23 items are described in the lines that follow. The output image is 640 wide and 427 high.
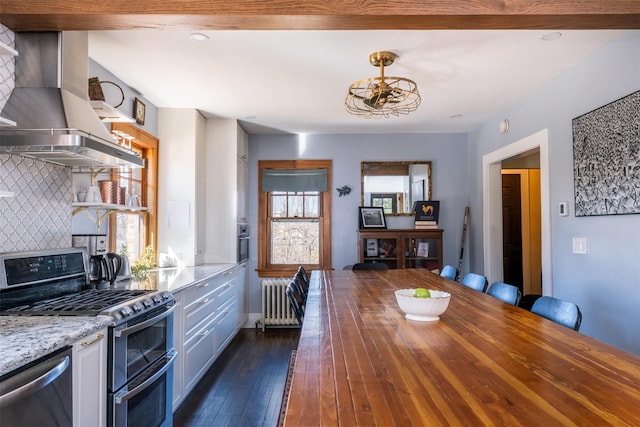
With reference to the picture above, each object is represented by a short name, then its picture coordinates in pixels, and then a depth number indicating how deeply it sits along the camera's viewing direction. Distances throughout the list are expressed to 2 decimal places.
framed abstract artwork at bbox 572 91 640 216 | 2.39
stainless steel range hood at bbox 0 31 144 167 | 1.87
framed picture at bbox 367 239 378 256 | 4.96
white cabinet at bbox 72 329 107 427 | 1.54
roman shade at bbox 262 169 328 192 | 5.19
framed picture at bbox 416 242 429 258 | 4.98
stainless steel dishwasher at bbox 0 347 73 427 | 1.20
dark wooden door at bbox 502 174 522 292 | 5.82
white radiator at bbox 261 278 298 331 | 4.92
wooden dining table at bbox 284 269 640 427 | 0.94
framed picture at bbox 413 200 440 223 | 5.09
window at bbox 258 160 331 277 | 5.19
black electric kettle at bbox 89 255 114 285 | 2.44
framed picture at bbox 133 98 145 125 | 3.58
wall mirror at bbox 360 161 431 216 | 5.22
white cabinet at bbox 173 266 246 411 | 2.75
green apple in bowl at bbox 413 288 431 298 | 1.90
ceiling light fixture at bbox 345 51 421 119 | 2.74
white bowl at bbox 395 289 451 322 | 1.84
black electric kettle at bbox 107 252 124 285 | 2.58
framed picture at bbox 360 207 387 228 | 5.09
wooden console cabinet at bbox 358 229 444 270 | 4.89
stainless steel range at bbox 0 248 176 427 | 1.77
